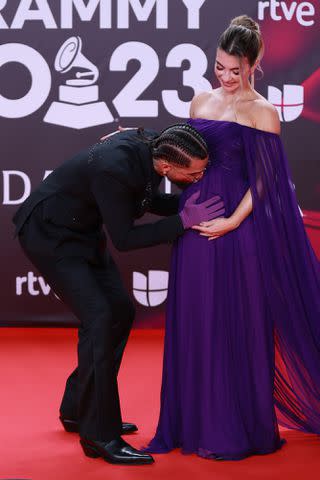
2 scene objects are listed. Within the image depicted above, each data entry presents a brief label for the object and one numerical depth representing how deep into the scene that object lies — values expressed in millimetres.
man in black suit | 5961
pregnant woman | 6152
